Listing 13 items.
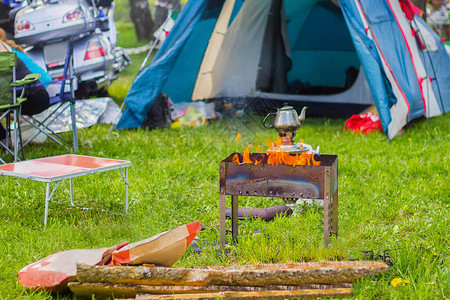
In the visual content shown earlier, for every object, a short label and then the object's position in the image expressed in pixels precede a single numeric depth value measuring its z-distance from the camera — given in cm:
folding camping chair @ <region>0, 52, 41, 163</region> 904
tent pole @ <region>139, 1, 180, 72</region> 1237
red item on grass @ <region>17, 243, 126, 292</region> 472
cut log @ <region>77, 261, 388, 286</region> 439
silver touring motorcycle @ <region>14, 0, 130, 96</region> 1572
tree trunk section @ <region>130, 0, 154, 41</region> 2630
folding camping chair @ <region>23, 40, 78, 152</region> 1048
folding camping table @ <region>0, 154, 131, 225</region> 618
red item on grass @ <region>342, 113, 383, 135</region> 1162
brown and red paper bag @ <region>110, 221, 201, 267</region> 464
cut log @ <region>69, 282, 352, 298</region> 442
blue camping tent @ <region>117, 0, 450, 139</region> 1111
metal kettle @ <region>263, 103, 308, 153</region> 678
